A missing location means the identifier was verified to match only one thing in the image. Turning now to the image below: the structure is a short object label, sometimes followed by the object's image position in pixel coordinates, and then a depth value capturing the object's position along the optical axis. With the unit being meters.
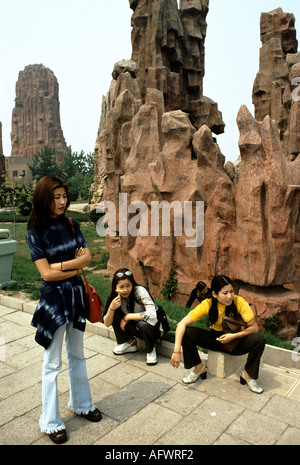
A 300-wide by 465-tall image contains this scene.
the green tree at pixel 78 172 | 36.25
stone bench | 3.58
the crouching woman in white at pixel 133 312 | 3.78
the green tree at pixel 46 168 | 37.78
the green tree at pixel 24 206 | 21.00
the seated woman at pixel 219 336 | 3.30
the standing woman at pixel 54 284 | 2.70
